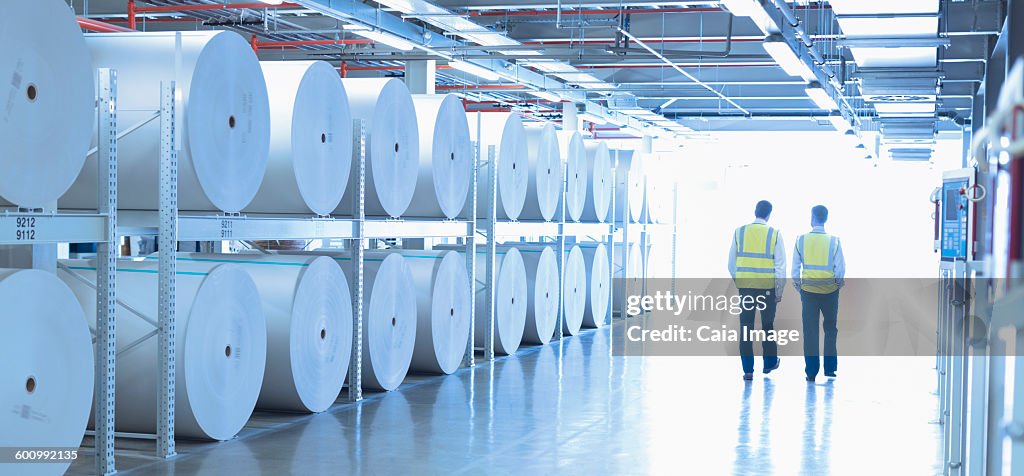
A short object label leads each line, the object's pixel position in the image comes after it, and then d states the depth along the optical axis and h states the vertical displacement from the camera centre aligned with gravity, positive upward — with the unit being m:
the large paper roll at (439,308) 10.30 -0.93
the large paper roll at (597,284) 15.94 -1.02
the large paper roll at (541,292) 13.27 -0.96
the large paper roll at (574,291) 14.71 -1.05
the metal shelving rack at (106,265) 5.95 -0.32
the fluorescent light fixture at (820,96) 12.21 +1.48
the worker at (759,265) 10.44 -0.45
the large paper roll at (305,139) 7.79 +0.53
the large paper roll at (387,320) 9.27 -0.94
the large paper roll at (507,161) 12.10 +0.60
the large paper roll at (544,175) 13.17 +0.49
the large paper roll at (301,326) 7.83 -0.86
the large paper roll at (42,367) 5.01 -0.78
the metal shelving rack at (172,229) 6.43 -0.13
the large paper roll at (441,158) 10.34 +0.54
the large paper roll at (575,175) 14.53 +0.56
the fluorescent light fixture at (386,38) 10.73 +1.78
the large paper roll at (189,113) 6.50 +0.59
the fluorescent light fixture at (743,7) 8.05 +1.59
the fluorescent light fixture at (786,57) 9.23 +1.49
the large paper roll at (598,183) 15.68 +0.48
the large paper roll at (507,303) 12.09 -1.01
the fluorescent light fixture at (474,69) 12.92 +1.77
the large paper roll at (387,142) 9.20 +0.61
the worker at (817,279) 10.47 -0.58
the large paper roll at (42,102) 4.89 +0.49
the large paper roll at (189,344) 6.67 -0.85
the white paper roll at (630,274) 17.44 -0.95
